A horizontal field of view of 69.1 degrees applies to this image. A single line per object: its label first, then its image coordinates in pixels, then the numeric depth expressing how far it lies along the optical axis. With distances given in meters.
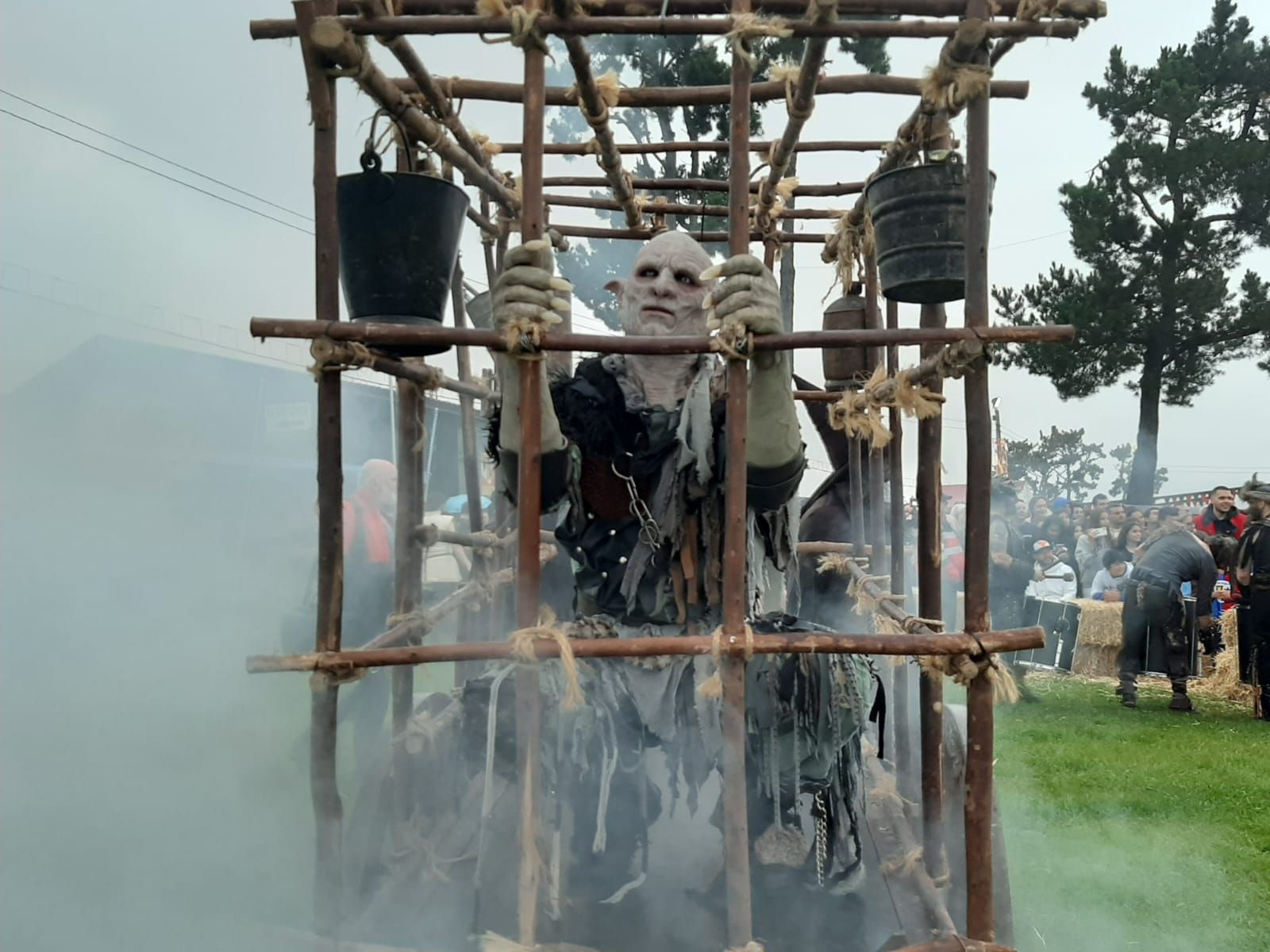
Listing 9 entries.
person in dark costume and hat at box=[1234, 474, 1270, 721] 7.89
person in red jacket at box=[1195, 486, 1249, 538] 10.19
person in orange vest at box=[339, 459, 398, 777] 5.04
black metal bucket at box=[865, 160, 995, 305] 2.40
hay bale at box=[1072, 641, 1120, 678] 10.17
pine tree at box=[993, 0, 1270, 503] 16.22
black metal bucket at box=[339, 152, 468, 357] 2.45
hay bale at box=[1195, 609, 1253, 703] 8.99
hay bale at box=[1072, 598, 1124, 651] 9.84
